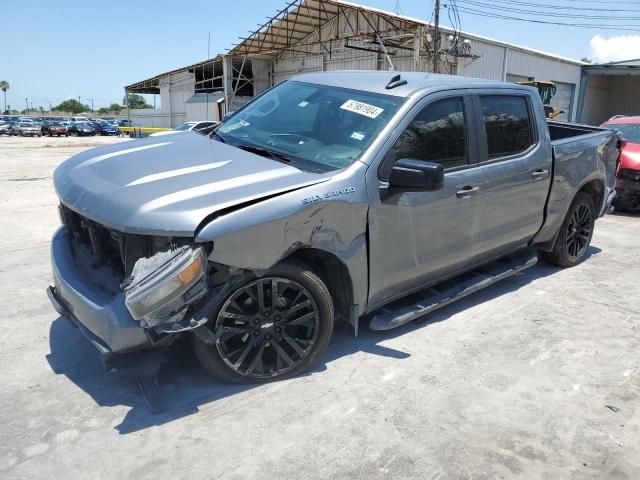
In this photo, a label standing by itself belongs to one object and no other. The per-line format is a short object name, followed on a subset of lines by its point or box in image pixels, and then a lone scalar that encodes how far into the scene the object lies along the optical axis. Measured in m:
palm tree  106.38
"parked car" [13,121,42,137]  44.12
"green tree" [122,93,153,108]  109.01
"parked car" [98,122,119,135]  48.06
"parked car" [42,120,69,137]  45.09
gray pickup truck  2.69
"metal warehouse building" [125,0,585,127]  22.81
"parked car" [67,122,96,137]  46.34
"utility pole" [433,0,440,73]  21.06
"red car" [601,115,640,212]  8.48
